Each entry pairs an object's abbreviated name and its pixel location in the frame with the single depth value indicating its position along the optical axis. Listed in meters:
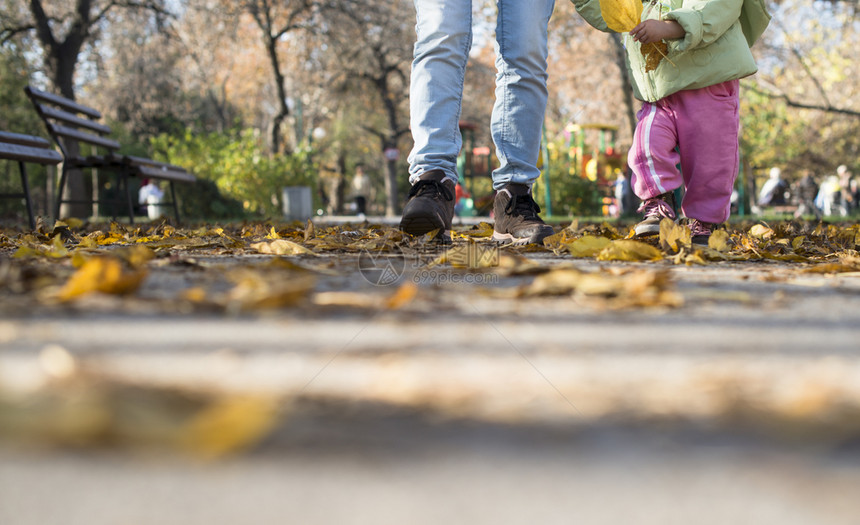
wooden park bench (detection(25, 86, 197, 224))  6.23
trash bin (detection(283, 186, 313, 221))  12.52
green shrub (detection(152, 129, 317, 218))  13.84
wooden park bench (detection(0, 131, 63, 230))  4.46
